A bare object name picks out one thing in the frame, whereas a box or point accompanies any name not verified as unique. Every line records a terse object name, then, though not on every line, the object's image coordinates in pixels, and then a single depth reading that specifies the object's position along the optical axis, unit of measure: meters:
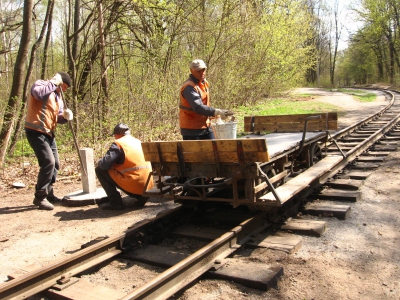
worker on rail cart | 5.32
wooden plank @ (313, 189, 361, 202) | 5.74
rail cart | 4.39
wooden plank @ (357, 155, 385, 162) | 8.29
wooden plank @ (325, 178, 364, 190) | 6.33
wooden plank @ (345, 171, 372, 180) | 6.95
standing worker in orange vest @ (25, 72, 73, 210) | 6.07
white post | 6.97
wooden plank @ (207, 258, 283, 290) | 3.31
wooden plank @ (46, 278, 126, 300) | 3.19
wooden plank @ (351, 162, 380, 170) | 7.73
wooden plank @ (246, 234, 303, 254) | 4.07
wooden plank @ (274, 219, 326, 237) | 4.48
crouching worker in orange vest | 5.88
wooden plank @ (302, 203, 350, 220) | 5.06
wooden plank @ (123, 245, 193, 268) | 3.95
